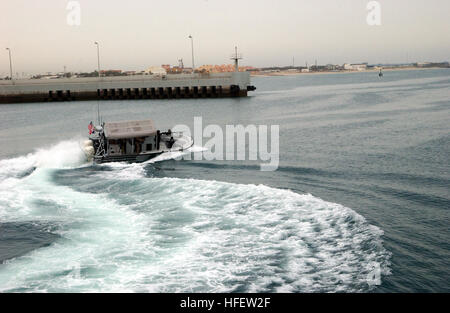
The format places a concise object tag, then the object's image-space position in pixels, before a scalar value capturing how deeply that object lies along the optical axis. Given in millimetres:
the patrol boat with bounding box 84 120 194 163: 38125
